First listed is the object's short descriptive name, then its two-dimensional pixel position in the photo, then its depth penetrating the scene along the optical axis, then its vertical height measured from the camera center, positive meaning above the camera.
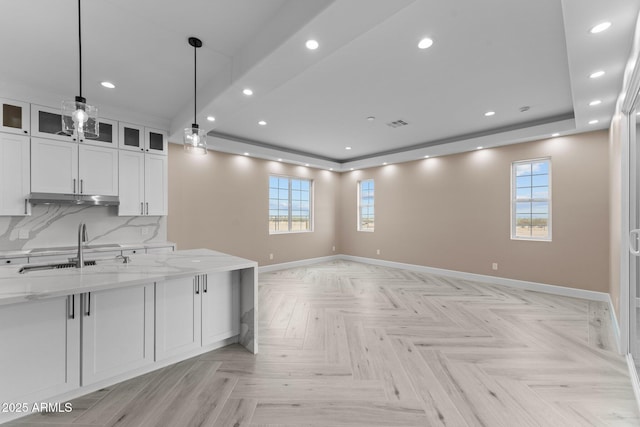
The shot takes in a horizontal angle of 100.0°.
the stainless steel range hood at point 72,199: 3.39 +0.19
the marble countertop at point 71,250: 3.19 -0.48
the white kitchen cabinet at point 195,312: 2.28 -0.90
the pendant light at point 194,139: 2.66 +0.75
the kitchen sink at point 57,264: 2.21 -0.46
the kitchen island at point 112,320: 1.69 -0.82
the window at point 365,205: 7.31 +0.26
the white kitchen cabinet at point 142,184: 4.11 +0.47
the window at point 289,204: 6.48 +0.25
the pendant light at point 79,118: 1.94 +0.71
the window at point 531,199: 4.64 +0.28
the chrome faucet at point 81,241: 2.25 -0.23
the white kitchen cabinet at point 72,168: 3.47 +0.62
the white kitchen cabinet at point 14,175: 3.25 +0.47
